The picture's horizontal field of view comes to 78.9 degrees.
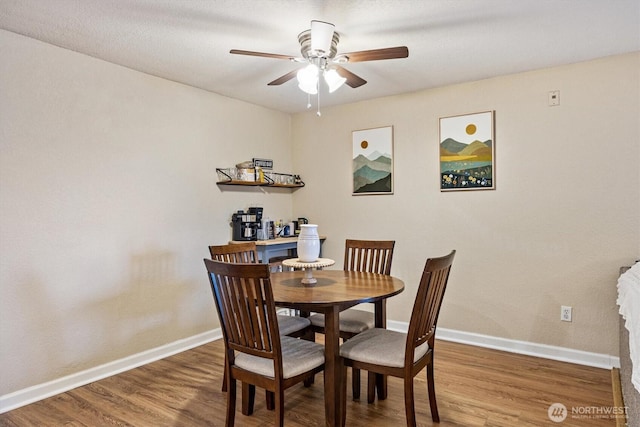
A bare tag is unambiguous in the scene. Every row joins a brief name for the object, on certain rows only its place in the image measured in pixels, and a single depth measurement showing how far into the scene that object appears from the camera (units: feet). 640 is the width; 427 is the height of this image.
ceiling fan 6.81
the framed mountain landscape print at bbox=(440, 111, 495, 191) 11.01
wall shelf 12.32
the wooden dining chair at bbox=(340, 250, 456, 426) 6.29
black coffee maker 12.63
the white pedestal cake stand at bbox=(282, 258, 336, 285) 7.64
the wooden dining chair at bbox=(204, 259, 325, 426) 5.90
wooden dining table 6.46
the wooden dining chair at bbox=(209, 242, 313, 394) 8.40
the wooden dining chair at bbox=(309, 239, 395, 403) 8.36
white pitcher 7.89
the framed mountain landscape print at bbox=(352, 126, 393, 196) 12.85
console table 12.25
